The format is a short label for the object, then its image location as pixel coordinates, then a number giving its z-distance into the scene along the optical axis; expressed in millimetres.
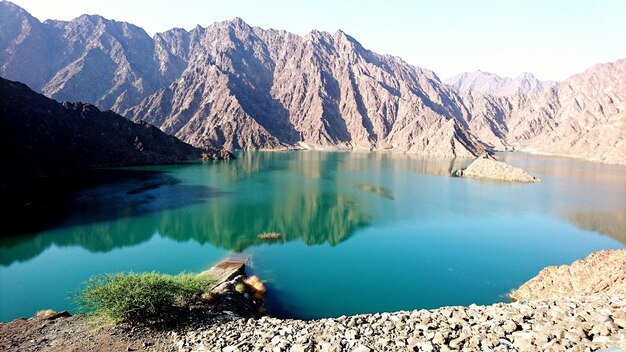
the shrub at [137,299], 15914
